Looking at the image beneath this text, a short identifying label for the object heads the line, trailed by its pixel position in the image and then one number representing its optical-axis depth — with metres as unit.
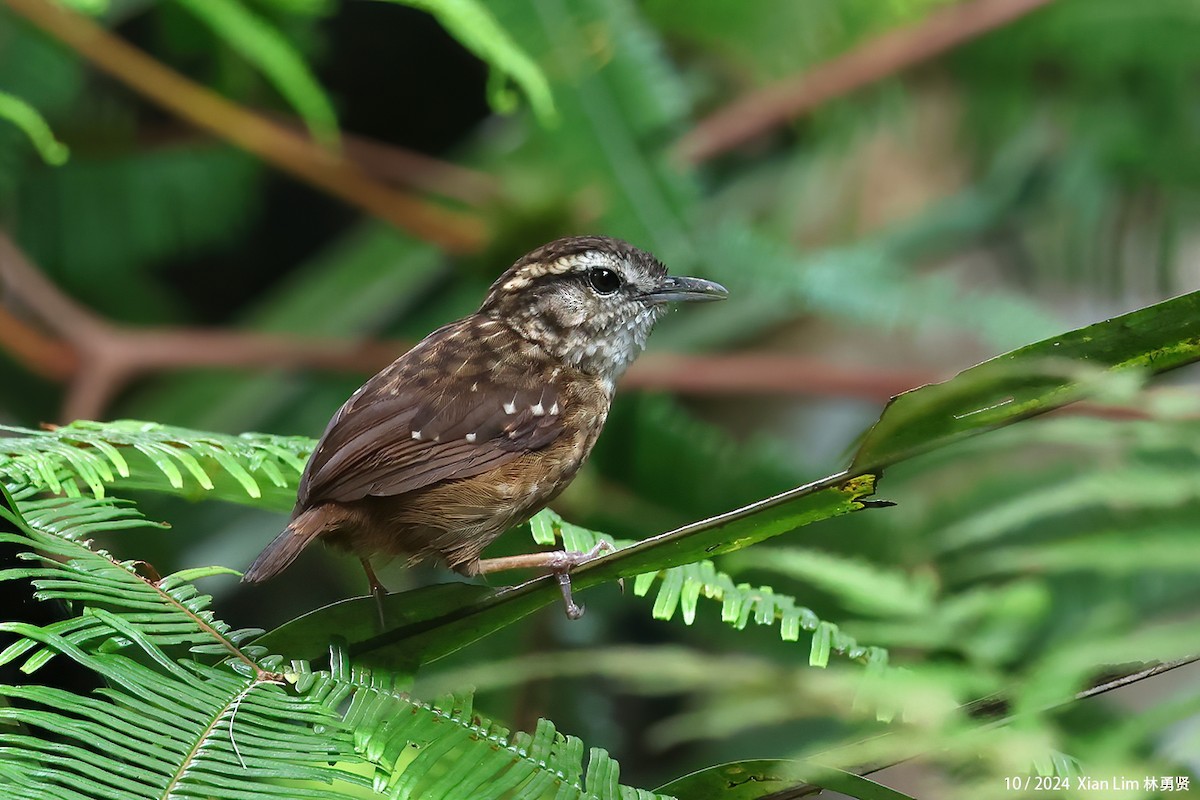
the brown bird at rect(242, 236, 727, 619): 3.87
